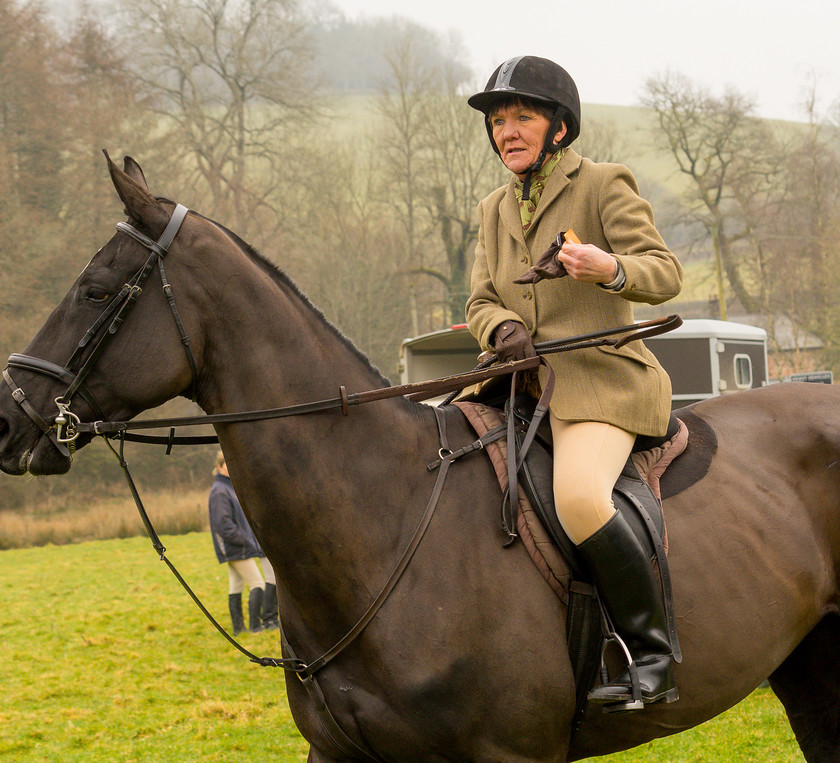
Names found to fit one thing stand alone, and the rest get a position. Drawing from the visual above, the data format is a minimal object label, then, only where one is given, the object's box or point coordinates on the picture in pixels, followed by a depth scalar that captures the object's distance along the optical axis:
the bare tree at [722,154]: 36.34
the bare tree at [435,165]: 35.31
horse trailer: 13.08
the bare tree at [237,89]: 32.41
